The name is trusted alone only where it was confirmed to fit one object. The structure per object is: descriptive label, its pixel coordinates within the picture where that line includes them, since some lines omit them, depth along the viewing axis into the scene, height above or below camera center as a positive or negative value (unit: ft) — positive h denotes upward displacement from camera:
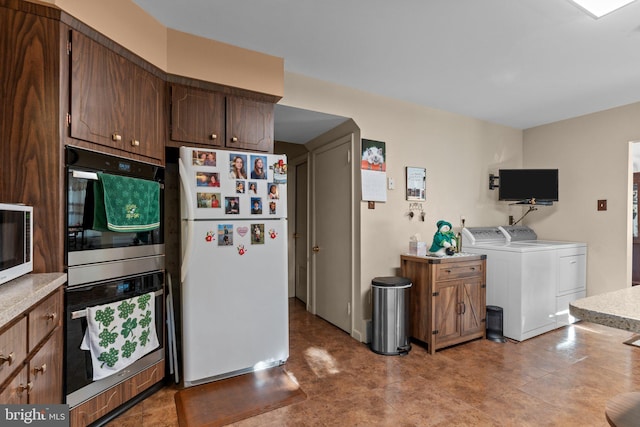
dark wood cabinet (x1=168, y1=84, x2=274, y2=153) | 7.16 +2.25
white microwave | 4.05 -0.36
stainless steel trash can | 9.00 -3.07
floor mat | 6.07 -3.91
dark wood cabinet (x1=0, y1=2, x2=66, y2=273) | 4.94 +1.51
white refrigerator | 6.89 -1.15
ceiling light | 5.81 +3.84
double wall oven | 5.29 -0.95
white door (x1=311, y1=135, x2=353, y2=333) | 10.56 -0.69
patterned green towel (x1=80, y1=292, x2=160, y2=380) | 5.56 -2.24
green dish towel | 5.60 +0.20
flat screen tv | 12.43 +1.05
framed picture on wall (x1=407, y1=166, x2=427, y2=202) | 10.90 +0.98
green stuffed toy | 9.75 -0.91
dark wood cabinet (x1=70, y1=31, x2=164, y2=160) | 5.38 +2.14
